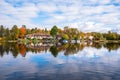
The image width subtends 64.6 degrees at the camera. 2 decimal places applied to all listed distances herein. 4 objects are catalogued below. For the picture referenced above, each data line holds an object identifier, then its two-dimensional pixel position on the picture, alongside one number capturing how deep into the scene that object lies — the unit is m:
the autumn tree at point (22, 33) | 76.15
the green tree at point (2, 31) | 84.94
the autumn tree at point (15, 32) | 69.73
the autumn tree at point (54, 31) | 73.22
